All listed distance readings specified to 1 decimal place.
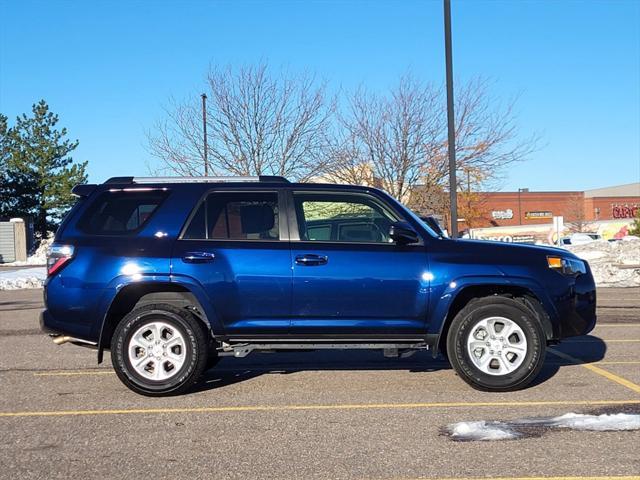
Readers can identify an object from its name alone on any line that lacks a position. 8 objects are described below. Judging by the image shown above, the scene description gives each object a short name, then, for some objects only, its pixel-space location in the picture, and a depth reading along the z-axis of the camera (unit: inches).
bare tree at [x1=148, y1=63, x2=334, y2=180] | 897.5
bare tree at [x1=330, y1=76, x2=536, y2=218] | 881.5
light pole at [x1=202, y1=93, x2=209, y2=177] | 904.2
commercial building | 3341.5
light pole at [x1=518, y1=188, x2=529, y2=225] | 3373.5
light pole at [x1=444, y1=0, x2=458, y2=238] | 541.0
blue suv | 230.1
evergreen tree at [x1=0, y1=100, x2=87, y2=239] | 1854.1
